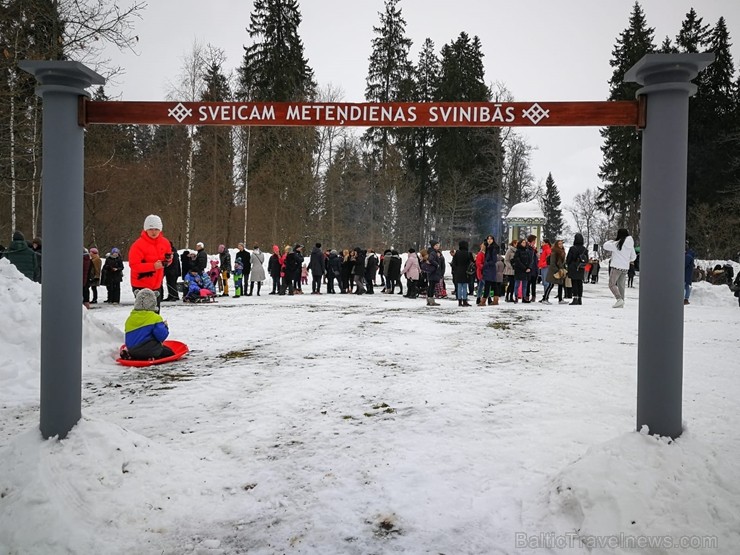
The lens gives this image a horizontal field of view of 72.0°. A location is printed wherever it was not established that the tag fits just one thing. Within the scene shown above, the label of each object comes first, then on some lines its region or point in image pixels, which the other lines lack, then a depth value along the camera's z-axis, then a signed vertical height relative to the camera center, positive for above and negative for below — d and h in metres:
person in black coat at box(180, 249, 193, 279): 16.53 +0.02
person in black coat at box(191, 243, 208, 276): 15.77 +0.06
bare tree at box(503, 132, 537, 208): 47.26 +9.44
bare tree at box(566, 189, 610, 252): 86.06 +9.12
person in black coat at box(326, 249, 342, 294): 20.36 -0.15
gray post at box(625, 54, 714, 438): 3.13 +0.15
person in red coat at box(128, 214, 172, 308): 6.86 +0.08
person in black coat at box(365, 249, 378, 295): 20.22 -0.19
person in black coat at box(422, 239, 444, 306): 16.20 +0.06
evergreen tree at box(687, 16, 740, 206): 38.31 +11.26
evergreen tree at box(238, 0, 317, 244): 36.50 +9.05
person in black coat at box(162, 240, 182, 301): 15.91 -0.45
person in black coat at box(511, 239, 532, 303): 15.07 +0.19
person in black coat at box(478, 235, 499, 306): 14.26 +0.05
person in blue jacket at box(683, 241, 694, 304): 16.03 +0.07
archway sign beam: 3.46 +1.07
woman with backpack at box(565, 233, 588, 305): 14.19 +0.15
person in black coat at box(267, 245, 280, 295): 19.48 -0.07
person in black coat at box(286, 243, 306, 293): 19.41 -0.09
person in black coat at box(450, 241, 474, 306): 14.79 -0.05
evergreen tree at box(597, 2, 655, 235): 41.47 +10.85
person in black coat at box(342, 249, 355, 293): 19.97 -0.10
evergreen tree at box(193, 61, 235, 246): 30.98 +5.68
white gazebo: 30.14 +2.98
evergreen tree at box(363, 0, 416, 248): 44.28 +15.67
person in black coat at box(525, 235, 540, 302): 15.33 +0.14
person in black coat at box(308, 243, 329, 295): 19.61 -0.04
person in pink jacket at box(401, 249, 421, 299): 17.92 -0.19
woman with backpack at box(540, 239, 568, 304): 14.70 +0.10
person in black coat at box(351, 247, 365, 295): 19.66 -0.06
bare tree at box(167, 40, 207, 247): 29.66 +10.76
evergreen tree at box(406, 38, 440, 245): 46.72 +9.70
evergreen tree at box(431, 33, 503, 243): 45.59 +9.53
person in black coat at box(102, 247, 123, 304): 15.62 -0.41
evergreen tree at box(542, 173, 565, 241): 92.31 +10.46
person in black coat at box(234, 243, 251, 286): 18.44 +0.14
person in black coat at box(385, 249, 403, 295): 19.86 -0.11
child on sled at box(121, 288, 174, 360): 6.59 -0.92
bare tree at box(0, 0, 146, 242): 9.70 +4.45
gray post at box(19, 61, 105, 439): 3.28 +0.11
